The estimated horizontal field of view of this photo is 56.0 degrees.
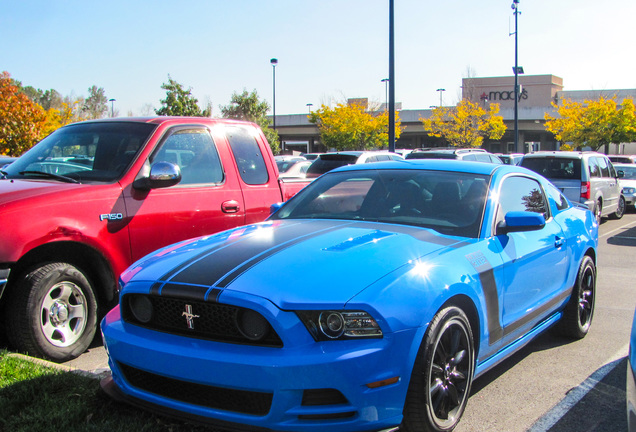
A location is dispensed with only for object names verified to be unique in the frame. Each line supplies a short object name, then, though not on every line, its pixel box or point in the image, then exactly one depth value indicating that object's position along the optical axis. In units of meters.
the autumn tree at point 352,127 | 49.97
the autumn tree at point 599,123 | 44.25
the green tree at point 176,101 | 44.03
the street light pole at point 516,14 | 34.84
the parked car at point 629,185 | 19.02
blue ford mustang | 2.76
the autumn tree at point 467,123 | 48.00
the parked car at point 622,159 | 27.88
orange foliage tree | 25.77
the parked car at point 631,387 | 2.24
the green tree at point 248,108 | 48.50
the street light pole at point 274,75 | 46.66
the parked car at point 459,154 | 17.97
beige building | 62.69
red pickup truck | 4.33
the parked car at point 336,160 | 15.12
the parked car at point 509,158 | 27.45
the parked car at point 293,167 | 18.54
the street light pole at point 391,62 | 18.33
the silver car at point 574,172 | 13.46
